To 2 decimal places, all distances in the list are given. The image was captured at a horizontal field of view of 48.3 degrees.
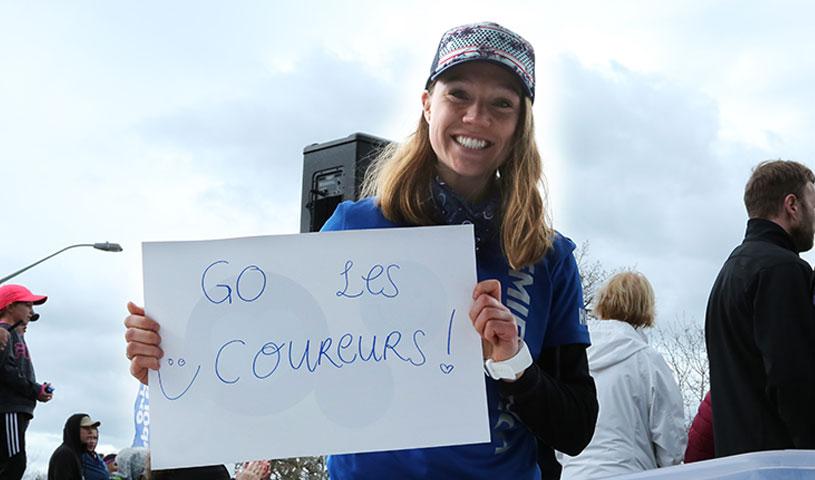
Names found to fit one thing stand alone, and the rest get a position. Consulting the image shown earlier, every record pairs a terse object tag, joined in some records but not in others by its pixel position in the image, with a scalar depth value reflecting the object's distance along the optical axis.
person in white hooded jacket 3.66
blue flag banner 5.41
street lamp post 16.69
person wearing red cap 5.94
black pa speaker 4.36
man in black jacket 2.92
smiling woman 1.67
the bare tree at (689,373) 25.44
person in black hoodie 7.35
